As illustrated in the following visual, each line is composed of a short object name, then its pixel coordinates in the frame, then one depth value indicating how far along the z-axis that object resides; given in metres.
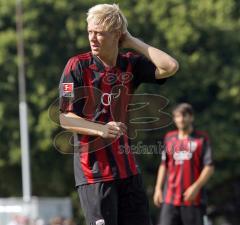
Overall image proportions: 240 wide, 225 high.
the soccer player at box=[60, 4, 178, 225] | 14.05
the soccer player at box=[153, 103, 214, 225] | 22.83
